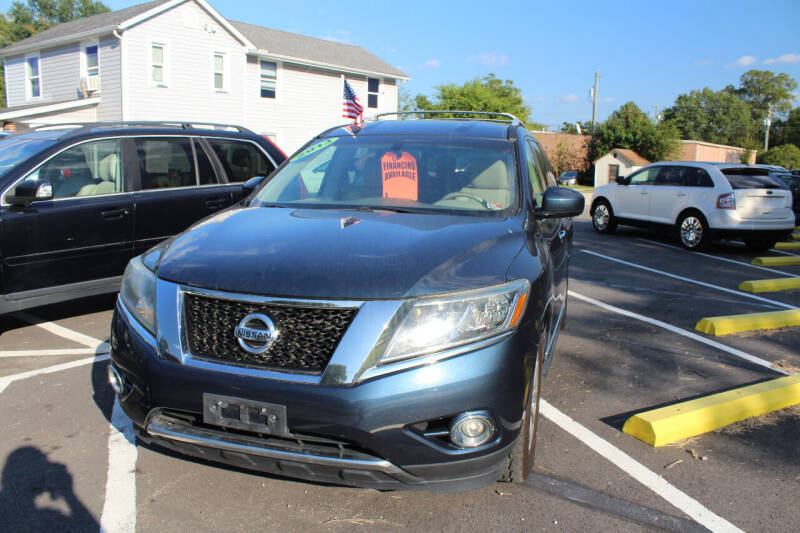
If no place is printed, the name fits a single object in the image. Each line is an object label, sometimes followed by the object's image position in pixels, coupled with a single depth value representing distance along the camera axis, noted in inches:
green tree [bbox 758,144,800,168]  2453.2
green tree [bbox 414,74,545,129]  1932.8
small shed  2001.7
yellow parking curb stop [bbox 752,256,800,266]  417.1
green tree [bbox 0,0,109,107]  2384.4
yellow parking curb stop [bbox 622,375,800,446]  140.9
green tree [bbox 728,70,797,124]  4498.0
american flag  650.0
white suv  458.6
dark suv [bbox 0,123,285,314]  202.2
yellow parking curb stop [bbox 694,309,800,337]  233.8
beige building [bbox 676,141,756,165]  2349.9
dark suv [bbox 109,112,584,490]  92.0
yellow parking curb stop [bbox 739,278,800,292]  319.0
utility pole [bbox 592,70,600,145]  2243.7
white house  876.6
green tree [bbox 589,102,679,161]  2144.4
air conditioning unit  902.4
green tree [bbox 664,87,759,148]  4114.2
